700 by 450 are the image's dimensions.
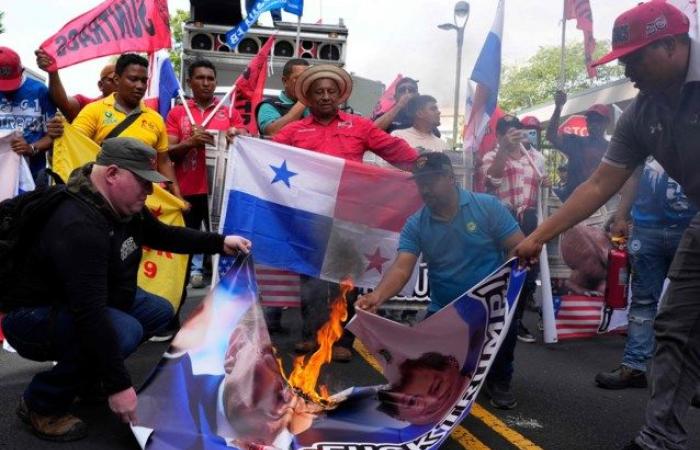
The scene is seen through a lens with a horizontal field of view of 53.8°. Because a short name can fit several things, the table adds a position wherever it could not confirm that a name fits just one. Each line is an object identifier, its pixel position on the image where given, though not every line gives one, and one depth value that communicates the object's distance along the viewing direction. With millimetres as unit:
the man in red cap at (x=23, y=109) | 5105
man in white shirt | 6223
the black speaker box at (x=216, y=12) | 10070
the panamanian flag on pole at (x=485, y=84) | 5262
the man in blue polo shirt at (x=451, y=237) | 3768
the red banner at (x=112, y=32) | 5023
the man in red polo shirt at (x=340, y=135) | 4945
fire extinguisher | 5707
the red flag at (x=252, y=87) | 6109
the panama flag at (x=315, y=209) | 4902
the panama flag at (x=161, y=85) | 6285
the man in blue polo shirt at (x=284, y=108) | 5414
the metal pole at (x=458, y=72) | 16734
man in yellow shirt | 4891
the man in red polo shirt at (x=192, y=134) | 5625
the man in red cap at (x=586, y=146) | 6338
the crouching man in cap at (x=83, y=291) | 2875
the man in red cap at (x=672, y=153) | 2873
